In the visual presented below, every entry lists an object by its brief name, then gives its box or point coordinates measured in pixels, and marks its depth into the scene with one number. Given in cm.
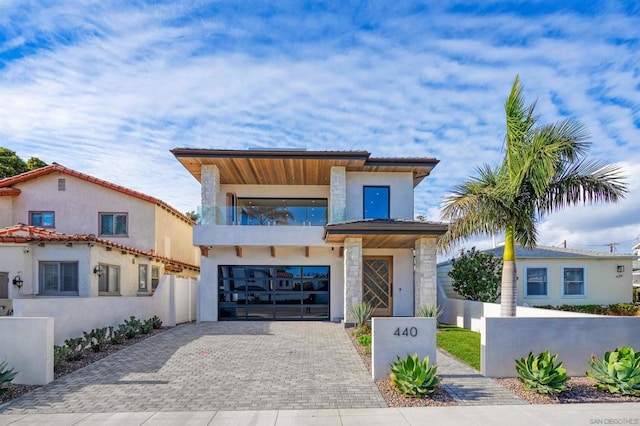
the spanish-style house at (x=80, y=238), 1230
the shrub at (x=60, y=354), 833
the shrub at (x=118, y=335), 1090
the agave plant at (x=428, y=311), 1224
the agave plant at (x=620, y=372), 640
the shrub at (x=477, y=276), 1510
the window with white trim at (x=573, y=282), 1720
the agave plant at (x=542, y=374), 638
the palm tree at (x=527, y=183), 966
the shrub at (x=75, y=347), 888
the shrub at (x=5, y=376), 657
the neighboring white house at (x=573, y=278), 1703
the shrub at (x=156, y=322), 1373
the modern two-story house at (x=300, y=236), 1494
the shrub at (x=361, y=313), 1292
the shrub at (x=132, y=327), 1159
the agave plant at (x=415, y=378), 634
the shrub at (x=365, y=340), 1031
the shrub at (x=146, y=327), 1244
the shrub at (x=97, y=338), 980
